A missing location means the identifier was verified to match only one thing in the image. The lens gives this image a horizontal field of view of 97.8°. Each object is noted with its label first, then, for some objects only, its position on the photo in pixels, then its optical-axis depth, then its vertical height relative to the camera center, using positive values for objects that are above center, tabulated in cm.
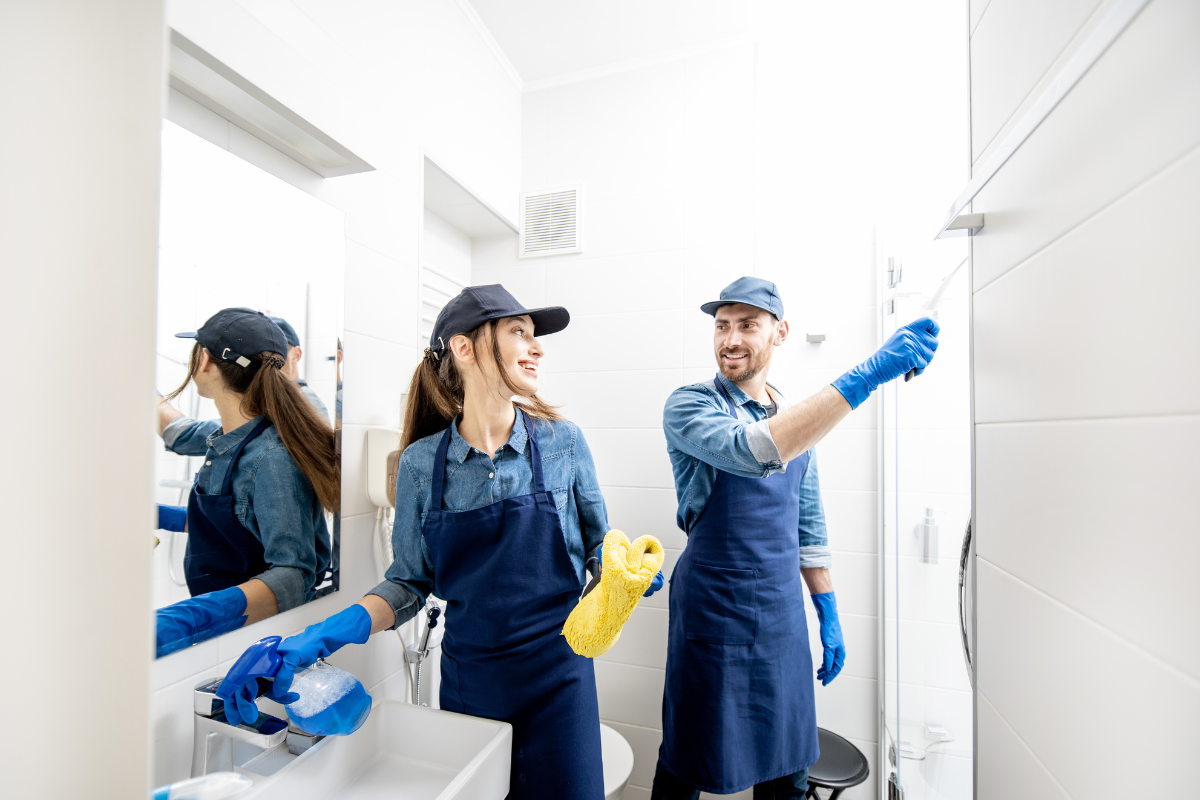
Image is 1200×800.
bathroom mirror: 78 +9
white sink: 86 -64
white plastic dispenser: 107 -27
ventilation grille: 196 +71
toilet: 135 -99
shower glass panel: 90 -31
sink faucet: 81 -51
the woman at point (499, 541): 107 -28
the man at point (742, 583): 117 -44
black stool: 135 -95
